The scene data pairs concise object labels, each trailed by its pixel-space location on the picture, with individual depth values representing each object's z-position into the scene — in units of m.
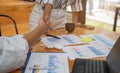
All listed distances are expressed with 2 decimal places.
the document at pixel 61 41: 1.43
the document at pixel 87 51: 1.25
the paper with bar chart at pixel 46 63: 1.03
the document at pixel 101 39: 1.47
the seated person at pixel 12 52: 0.91
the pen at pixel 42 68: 1.05
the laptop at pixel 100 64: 0.99
